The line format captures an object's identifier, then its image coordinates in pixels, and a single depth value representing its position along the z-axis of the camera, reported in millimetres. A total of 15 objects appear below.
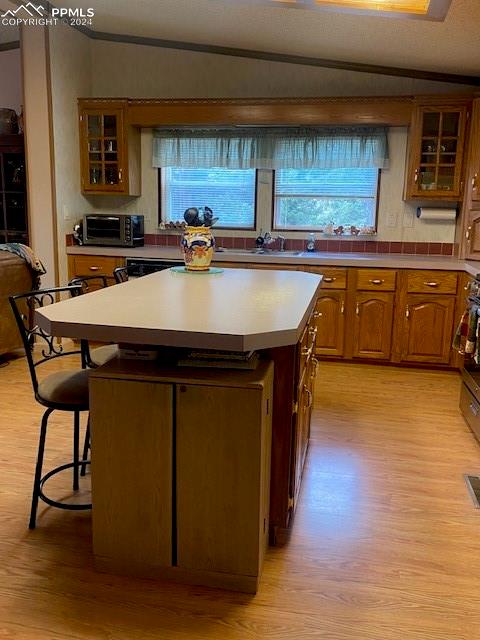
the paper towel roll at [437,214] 4742
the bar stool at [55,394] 2113
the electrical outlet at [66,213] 4904
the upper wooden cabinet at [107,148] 4949
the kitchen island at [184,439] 1700
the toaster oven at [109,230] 4988
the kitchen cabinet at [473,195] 4293
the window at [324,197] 4992
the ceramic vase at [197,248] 2963
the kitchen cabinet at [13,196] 5566
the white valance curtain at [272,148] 4809
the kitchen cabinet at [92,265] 4887
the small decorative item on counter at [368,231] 4988
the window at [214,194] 5219
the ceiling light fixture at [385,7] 3119
